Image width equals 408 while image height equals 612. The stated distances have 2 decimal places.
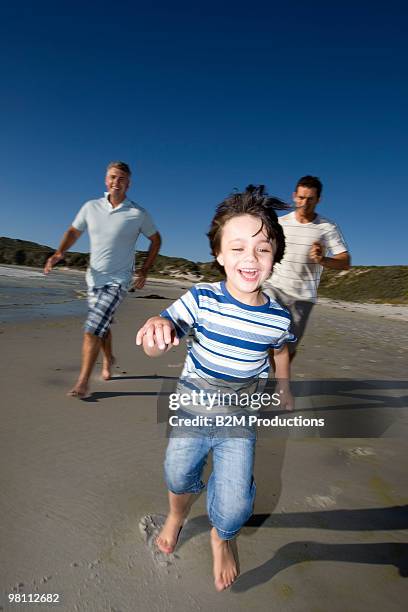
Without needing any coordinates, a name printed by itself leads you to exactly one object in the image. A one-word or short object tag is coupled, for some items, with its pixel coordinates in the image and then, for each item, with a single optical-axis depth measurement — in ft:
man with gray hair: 13.33
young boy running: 5.34
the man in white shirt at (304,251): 12.34
